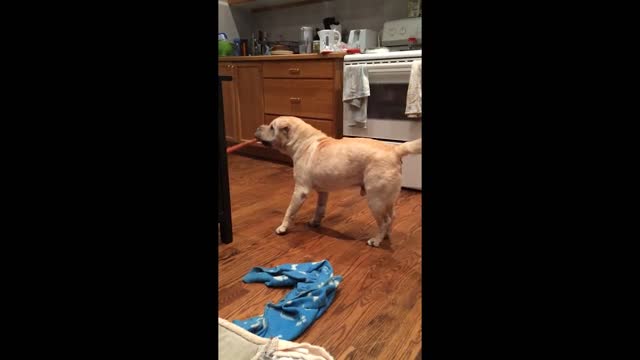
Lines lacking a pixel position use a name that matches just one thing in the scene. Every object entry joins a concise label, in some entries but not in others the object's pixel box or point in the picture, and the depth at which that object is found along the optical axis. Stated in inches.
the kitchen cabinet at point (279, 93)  121.6
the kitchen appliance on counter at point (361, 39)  134.0
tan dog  69.9
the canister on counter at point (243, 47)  160.8
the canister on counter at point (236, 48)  160.4
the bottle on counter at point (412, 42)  122.3
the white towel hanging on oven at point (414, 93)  95.7
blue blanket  47.2
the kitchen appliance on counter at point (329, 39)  131.3
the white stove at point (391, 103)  103.3
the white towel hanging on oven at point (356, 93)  109.3
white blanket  40.1
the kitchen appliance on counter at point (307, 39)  149.1
